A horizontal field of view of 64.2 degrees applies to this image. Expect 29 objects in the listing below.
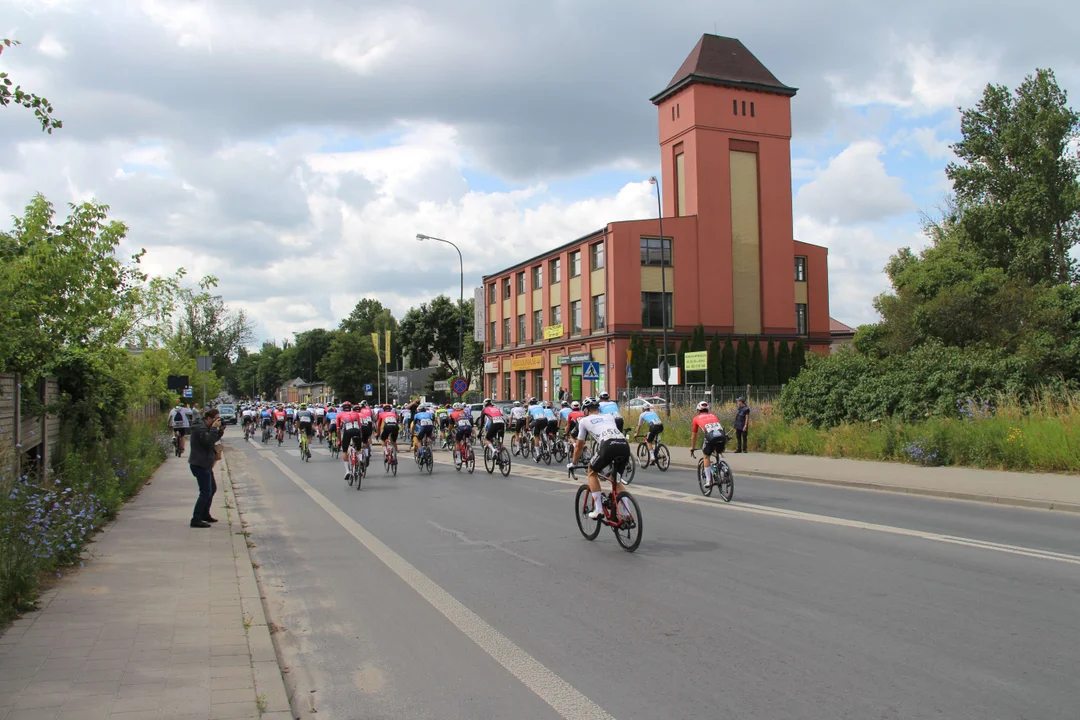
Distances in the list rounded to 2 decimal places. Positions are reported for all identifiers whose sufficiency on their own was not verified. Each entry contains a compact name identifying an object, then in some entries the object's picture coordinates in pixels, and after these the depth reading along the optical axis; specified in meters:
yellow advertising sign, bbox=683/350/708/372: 30.25
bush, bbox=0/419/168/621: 6.88
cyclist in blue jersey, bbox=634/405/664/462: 19.53
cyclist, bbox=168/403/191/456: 28.83
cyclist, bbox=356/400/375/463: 18.47
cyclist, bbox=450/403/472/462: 20.20
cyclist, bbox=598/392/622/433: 15.07
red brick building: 54.56
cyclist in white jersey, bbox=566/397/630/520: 9.47
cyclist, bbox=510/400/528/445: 25.39
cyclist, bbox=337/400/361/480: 17.86
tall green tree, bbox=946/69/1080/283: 45.56
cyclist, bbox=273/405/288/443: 40.76
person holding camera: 11.51
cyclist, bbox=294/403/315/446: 27.17
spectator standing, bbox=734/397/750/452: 24.05
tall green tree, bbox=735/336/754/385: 54.66
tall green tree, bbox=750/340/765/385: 55.25
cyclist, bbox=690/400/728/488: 13.70
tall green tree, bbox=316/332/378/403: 96.31
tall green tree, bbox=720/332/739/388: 54.09
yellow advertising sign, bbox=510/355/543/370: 63.51
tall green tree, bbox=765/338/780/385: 55.52
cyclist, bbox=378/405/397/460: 19.08
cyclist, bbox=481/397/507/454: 19.70
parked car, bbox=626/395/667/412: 40.95
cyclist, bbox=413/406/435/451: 20.05
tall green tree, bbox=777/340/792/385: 56.12
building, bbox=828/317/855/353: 88.69
